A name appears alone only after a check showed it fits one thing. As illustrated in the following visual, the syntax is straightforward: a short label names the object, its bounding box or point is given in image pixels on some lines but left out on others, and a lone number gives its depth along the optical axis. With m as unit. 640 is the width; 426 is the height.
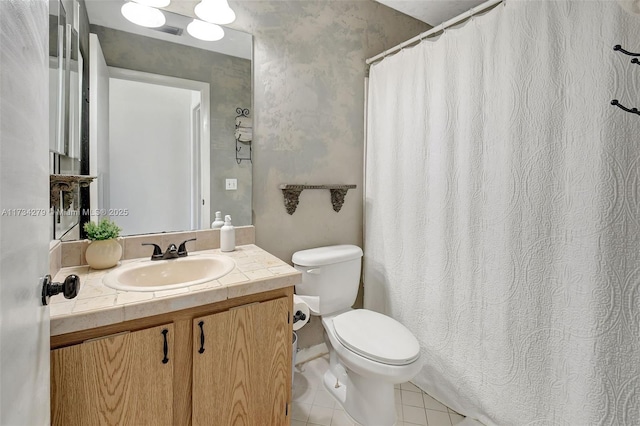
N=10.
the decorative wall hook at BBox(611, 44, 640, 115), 0.80
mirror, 1.28
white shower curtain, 1.03
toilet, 1.31
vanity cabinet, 0.83
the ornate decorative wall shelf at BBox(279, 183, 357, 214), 1.75
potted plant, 1.17
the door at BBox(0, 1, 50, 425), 0.43
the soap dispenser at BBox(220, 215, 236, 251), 1.46
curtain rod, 1.35
